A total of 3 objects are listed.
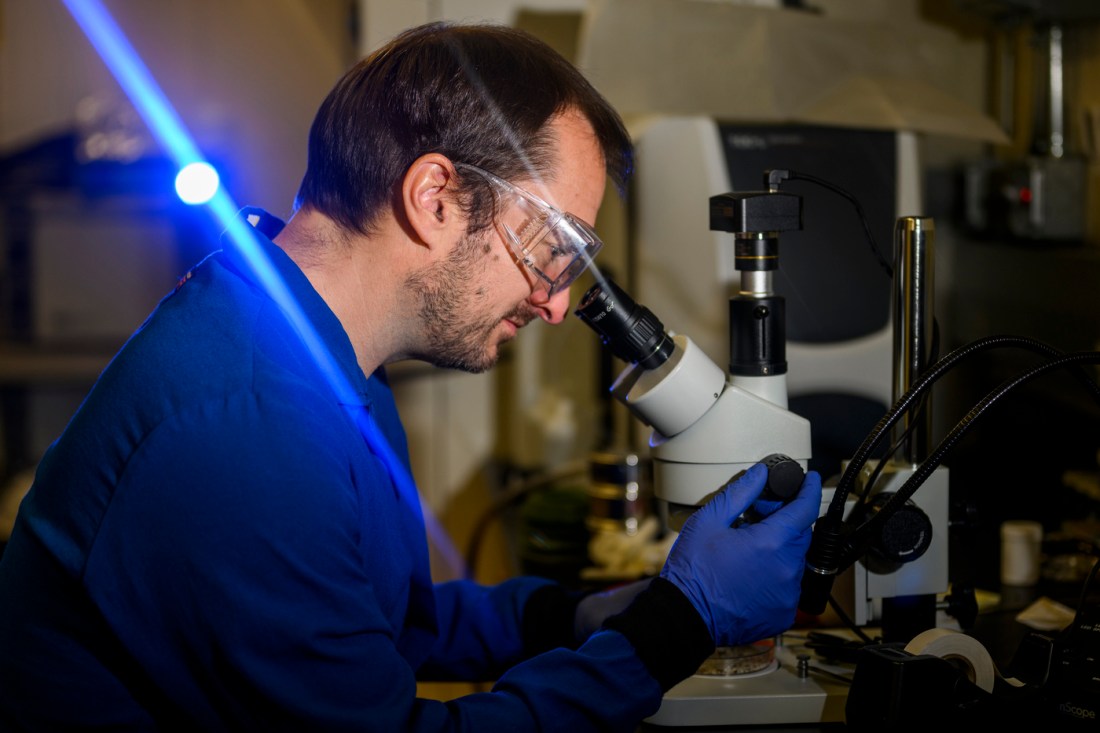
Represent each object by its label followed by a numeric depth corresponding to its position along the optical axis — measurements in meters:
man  0.90
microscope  1.04
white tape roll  0.97
